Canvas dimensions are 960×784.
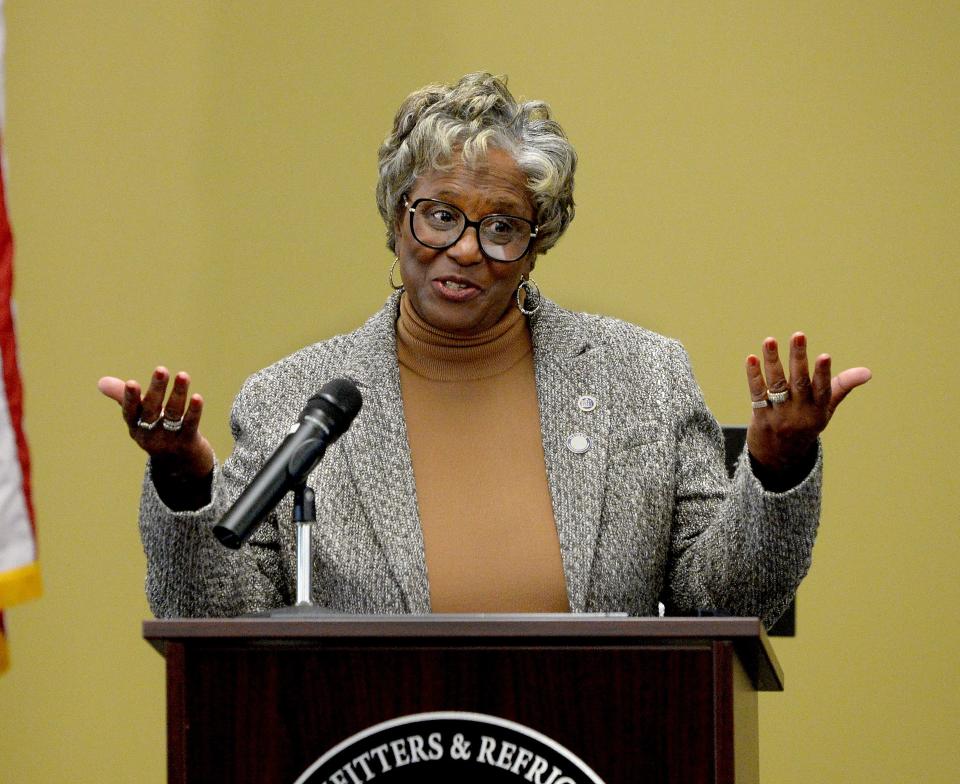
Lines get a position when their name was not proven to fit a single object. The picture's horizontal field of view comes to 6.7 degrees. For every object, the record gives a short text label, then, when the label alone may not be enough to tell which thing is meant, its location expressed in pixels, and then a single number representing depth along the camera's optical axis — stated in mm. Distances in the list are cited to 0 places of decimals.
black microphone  8236
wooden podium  8170
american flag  8345
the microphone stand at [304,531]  8322
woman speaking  8612
